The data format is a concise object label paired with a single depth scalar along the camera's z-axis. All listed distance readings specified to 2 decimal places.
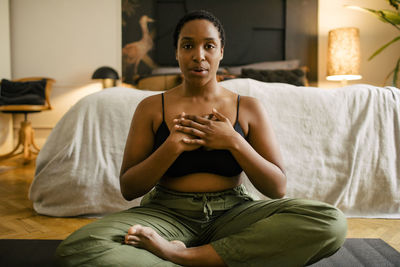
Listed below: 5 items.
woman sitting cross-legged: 0.79
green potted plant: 3.39
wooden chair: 3.46
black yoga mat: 1.08
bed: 1.65
